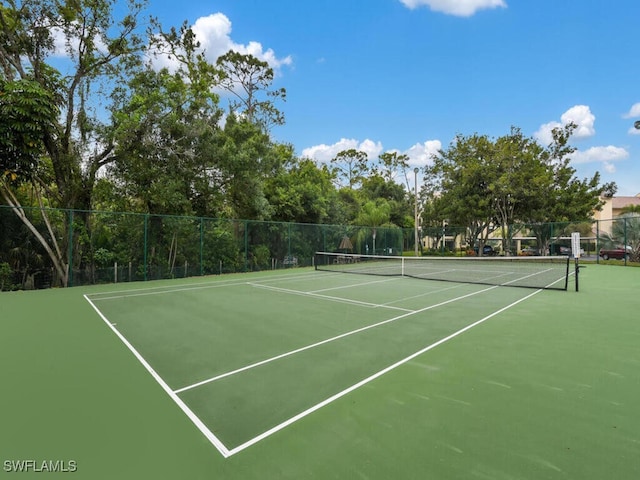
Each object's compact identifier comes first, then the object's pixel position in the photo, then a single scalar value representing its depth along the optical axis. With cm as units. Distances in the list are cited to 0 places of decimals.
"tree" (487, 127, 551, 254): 2209
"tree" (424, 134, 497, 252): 2355
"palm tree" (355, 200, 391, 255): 2659
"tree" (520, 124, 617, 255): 2216
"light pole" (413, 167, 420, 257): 2386
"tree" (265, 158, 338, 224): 2039
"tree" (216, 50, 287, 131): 2464
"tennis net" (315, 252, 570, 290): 1160
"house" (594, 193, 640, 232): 4853
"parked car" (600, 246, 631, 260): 2039
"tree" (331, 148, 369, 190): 4462
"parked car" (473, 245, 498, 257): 2686
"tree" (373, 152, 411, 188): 4403
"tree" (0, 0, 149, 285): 1081
